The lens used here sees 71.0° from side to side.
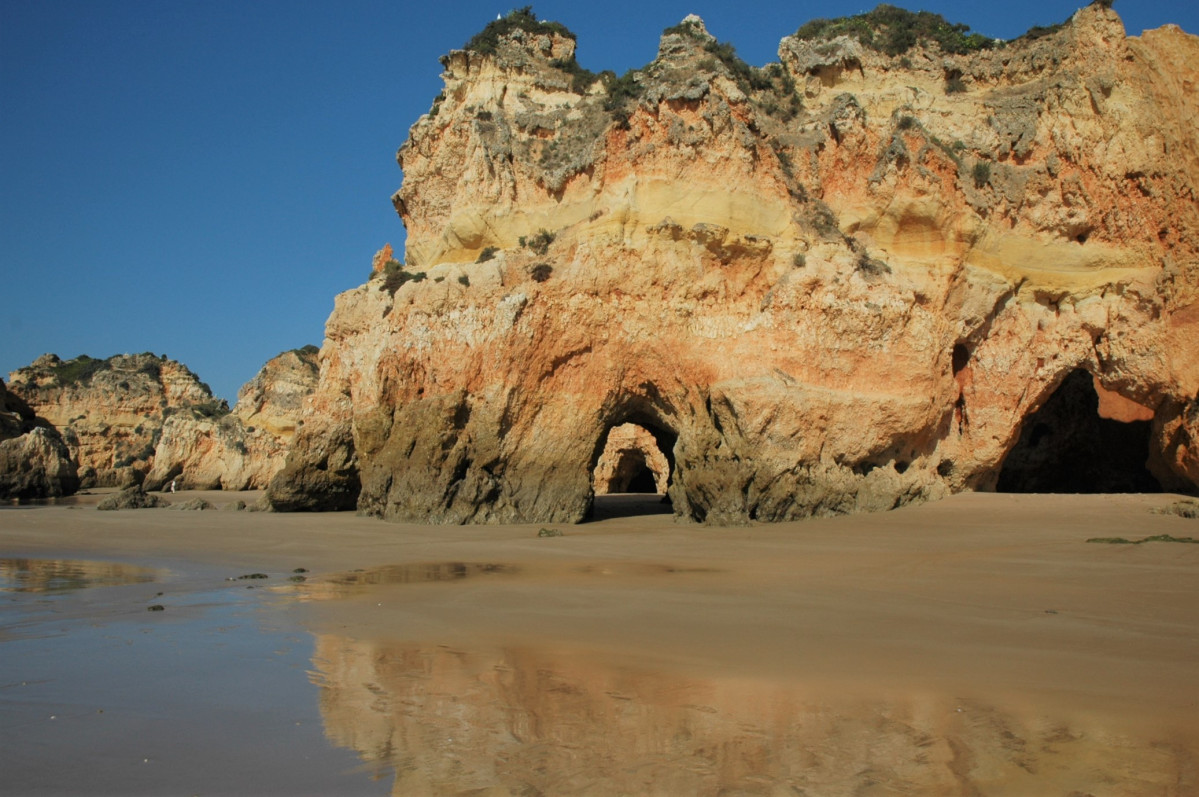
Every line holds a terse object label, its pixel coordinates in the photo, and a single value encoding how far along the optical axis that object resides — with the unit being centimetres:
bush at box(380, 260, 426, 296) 1652
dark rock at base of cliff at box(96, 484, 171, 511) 1964
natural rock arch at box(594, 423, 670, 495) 2689
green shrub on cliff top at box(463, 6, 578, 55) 1769
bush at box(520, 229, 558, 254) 1548
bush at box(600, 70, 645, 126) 1543
